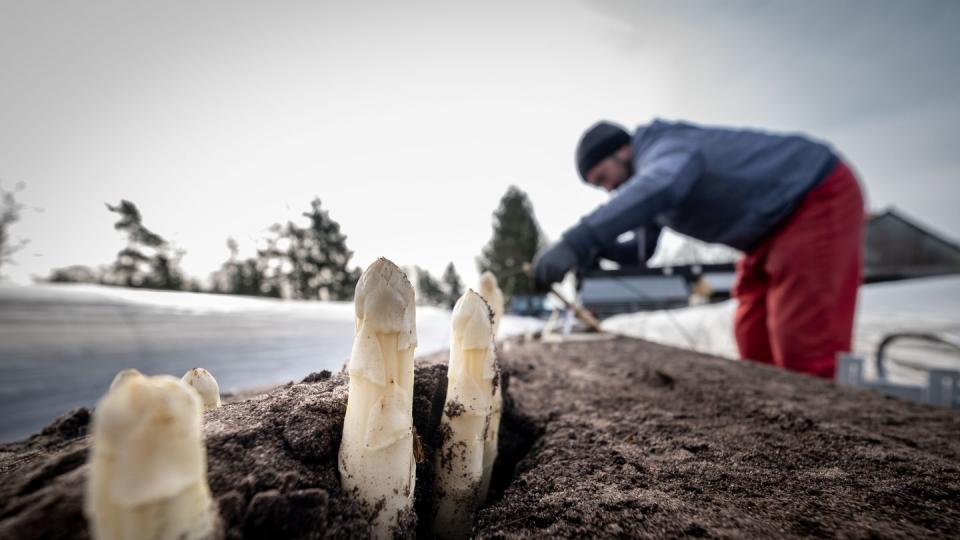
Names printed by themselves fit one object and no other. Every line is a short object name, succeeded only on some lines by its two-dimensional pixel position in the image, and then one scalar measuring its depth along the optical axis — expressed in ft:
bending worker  6.35
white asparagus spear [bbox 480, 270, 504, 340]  1.71
